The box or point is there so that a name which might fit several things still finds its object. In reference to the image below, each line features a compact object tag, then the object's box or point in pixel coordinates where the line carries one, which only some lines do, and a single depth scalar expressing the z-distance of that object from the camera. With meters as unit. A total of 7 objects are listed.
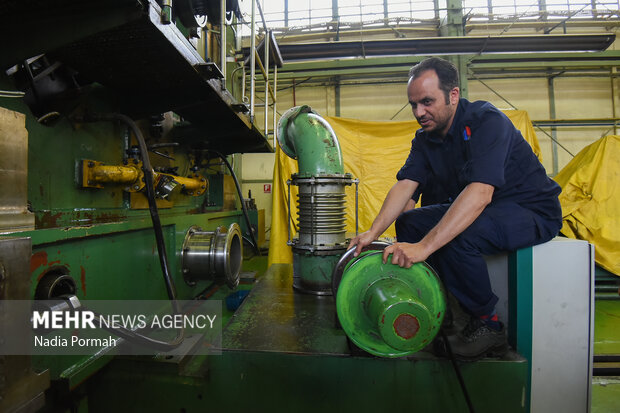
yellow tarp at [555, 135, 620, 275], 2.72
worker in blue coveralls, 1.00
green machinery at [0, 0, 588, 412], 0.83
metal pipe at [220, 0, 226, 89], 1.38
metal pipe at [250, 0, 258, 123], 1.69
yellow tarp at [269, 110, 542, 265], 3.56
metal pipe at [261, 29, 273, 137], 2.25
